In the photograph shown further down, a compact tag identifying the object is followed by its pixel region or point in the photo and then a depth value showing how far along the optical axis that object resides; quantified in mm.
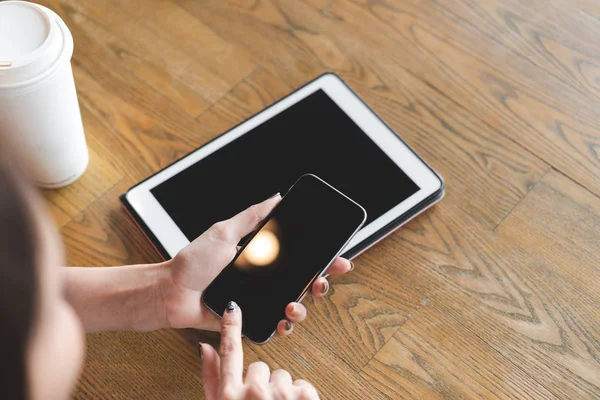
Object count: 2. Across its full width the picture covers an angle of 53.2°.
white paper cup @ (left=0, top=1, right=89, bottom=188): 600
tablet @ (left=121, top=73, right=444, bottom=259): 732
